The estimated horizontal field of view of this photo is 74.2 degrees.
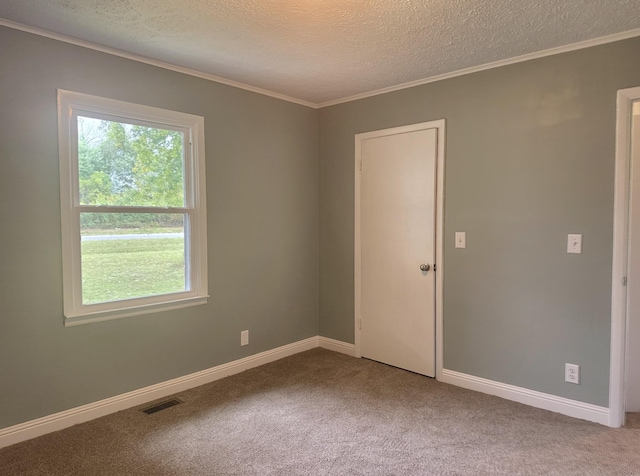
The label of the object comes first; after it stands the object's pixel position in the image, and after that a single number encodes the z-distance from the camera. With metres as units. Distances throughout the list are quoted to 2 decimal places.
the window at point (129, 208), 2.56
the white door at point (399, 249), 3.35
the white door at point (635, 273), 2.80
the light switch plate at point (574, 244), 2.67
